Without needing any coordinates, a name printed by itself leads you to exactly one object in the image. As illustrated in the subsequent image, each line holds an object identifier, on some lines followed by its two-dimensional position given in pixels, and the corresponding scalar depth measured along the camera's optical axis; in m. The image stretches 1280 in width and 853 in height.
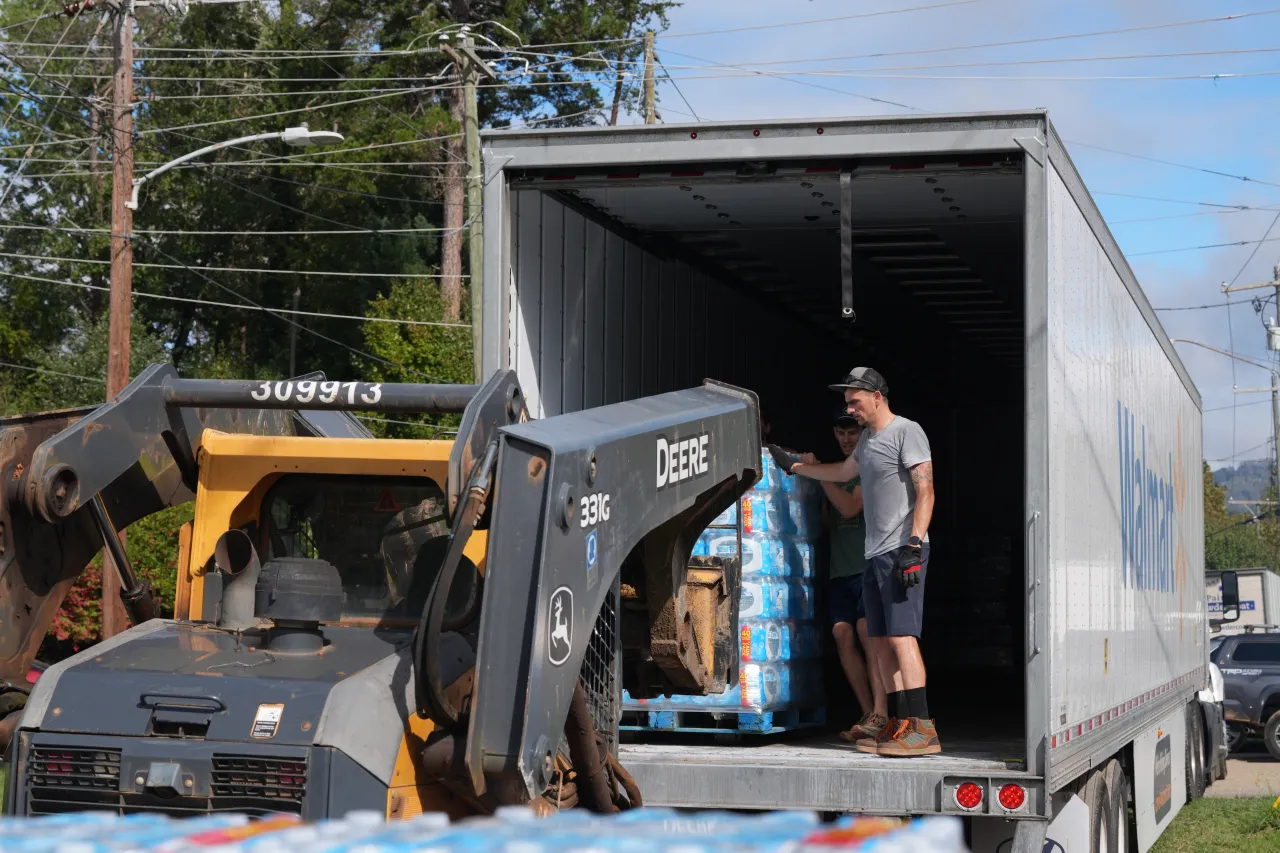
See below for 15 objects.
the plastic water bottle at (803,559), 8.02
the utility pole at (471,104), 24.62
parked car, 22.34
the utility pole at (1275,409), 57.44
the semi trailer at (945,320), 6.76
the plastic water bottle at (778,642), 7.66
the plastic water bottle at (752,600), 7.57
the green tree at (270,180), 36.91
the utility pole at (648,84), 27.36
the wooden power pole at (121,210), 19.56
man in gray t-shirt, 7.18
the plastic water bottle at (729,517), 7.50
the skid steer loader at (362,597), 4.53
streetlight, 19.25
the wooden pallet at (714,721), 7.61
